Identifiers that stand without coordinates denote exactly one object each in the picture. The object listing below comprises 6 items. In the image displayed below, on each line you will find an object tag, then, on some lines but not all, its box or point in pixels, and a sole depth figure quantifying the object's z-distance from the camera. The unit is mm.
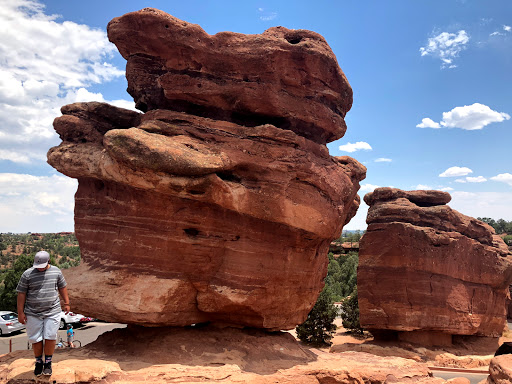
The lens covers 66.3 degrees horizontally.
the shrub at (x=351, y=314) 29453
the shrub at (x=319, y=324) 25453
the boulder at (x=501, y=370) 8602
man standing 7727
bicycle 12905
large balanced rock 10367
